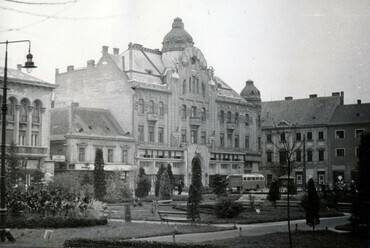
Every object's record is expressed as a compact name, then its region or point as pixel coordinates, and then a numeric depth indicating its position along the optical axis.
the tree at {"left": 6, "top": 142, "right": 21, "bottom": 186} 41.17
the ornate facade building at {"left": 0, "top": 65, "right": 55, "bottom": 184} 49.06
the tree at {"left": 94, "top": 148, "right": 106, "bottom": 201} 45.16
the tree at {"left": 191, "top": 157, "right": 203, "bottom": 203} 27.55
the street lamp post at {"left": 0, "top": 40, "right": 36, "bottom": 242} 20.17
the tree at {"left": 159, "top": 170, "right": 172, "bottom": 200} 45.75
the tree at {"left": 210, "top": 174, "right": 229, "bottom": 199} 47.12
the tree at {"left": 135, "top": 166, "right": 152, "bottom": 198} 49.78
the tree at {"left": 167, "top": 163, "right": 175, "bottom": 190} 57.07
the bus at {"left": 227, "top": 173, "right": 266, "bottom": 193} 66.75
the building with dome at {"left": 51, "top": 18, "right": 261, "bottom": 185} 63.50
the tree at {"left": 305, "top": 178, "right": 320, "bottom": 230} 23.86
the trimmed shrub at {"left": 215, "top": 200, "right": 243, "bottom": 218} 30.23
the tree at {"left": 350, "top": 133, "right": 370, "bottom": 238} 21.33
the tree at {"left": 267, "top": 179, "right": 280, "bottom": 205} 40.76
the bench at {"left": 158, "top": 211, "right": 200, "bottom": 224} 27.25
